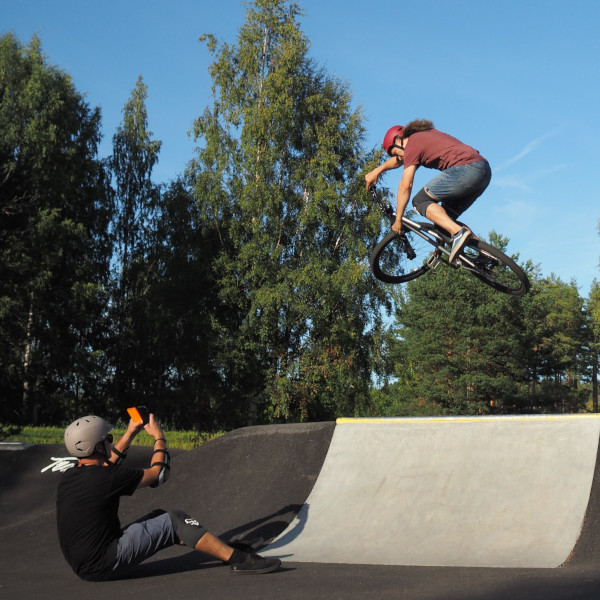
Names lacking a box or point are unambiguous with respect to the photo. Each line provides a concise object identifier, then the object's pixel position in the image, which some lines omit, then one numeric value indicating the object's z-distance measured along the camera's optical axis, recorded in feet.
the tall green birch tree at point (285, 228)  71.26
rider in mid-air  19.66
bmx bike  20.57
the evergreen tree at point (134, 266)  85.61
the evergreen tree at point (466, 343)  117.70
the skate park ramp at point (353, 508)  14.05
